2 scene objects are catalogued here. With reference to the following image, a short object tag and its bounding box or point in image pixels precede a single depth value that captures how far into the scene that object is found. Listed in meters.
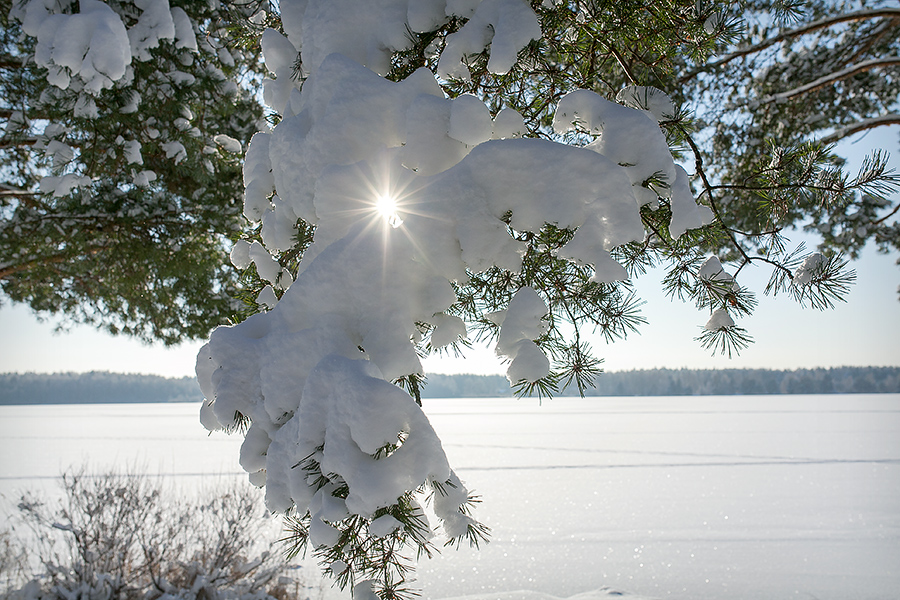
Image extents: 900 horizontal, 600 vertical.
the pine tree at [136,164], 3.51
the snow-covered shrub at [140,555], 4.22
